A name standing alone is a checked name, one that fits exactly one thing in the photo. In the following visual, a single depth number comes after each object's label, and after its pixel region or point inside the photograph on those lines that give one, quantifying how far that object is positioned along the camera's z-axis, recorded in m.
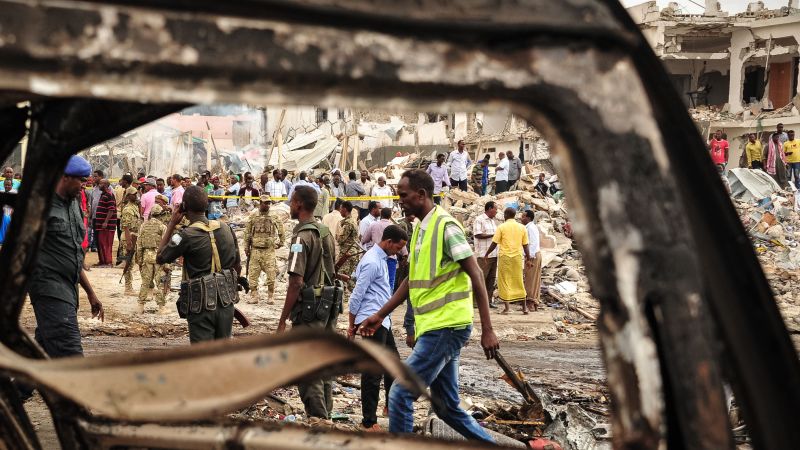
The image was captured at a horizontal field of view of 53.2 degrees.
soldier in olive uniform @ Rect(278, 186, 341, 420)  6.78
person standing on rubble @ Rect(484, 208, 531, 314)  14.20
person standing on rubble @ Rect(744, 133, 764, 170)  28.42
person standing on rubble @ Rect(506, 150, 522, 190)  26.66
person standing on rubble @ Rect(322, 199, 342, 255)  15.92
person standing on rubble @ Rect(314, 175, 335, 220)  21.22
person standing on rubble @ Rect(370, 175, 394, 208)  22.55
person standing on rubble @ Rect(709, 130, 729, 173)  26.00
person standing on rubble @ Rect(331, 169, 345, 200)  22.98
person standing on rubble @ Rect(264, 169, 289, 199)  23.27
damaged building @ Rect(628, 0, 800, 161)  36.81
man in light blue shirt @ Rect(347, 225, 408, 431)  6.73
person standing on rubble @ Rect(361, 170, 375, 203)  24.30
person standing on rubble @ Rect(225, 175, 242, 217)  25.56
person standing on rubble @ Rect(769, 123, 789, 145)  26.72
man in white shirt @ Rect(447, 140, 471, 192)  24.83
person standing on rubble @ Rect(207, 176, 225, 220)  22.09
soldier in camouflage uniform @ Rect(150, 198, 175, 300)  13.21
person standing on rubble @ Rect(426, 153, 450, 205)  22.97
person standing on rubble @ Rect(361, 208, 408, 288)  12.91
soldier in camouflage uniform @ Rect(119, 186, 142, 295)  15.70
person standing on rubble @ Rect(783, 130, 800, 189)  26.14
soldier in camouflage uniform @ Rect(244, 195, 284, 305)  13.91
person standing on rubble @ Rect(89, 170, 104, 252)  18.03
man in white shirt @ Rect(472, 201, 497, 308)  14.70
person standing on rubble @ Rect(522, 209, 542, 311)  14.95
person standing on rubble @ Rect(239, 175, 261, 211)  25.08
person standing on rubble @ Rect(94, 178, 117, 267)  17.47
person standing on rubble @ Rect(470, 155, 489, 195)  27.44
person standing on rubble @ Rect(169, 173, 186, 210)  17.33
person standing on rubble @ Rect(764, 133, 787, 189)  27.12
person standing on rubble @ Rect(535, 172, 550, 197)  27.12
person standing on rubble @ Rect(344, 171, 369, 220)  22.58
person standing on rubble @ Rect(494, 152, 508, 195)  26.34
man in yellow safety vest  5.28
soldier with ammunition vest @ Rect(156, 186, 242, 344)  6.60
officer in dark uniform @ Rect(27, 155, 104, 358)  5.63
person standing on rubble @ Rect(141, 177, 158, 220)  17.50
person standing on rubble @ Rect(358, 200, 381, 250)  13.67
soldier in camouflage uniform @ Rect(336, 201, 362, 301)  14.43
